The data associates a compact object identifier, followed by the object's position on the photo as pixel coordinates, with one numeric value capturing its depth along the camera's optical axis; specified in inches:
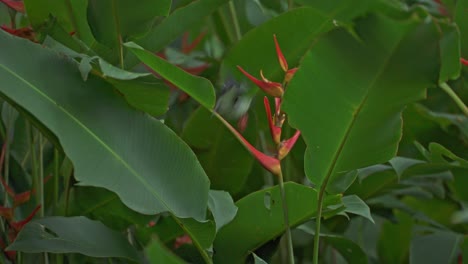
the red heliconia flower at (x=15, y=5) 174.0
